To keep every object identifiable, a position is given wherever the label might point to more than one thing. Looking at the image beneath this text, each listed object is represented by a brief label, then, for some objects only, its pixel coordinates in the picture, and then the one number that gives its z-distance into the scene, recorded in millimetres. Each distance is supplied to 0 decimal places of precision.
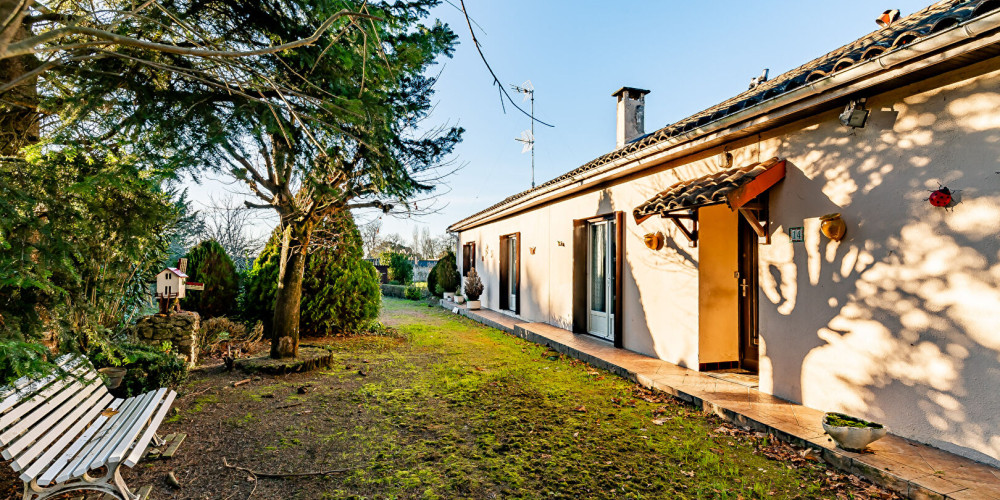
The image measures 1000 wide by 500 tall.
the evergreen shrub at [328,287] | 9438
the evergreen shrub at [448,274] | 19297
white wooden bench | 2557
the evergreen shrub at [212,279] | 9172
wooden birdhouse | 6531
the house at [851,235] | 3350
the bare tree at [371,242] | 42975
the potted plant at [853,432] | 3428
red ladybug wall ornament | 3500
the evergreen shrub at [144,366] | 4832
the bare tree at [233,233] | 22250
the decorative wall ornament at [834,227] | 4262
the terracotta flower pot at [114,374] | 4691
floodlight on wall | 4066
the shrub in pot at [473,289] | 15211
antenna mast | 16125
